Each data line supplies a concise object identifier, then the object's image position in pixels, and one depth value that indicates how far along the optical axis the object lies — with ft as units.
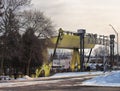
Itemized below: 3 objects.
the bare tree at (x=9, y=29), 140.12
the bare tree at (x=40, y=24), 169.68
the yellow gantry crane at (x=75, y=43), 164.64
